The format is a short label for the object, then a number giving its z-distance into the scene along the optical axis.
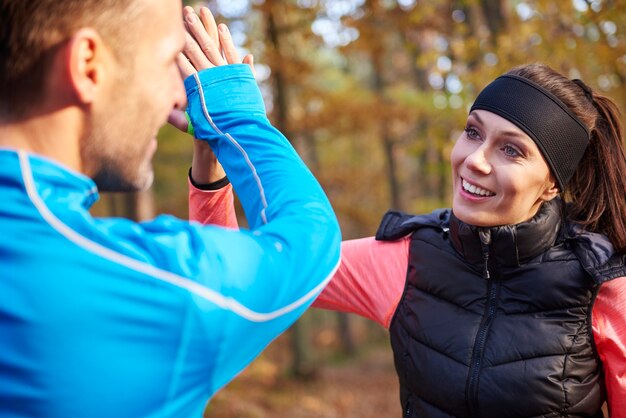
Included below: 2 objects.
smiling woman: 0.89
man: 0.50
